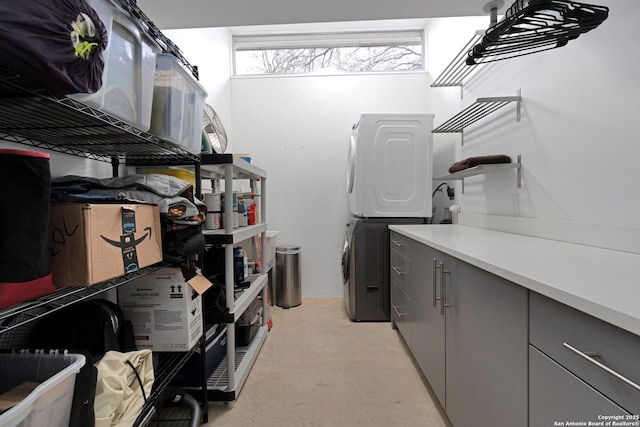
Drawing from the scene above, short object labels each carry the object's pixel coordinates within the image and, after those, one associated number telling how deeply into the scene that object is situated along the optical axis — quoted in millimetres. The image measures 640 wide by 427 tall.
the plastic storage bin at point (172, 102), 1057
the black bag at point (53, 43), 492
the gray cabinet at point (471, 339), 833
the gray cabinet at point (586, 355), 517
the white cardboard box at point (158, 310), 1175
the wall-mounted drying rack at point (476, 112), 1702
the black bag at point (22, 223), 575
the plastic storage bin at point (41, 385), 571
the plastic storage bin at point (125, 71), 756
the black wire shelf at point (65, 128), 649
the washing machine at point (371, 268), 2611
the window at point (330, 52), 3365
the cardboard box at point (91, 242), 756
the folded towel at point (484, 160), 1739
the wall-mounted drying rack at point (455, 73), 2066
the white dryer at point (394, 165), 2611
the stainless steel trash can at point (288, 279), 3115
